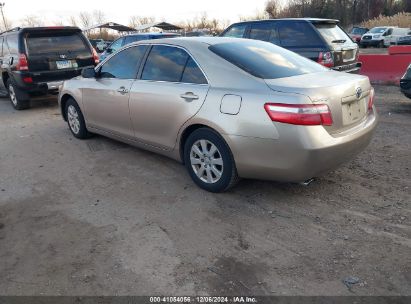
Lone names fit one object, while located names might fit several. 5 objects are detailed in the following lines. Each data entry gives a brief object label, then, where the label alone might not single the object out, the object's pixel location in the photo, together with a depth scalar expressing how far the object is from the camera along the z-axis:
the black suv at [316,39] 7.94
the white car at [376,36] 30.08
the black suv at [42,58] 8.38
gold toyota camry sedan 3.37
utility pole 59.43
